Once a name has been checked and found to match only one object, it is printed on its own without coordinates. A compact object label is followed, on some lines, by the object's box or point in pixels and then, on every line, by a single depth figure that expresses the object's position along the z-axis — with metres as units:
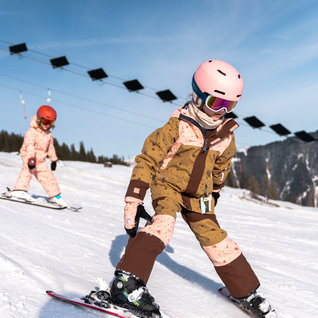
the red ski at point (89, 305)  1.61
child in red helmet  5.51
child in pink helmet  1.96
